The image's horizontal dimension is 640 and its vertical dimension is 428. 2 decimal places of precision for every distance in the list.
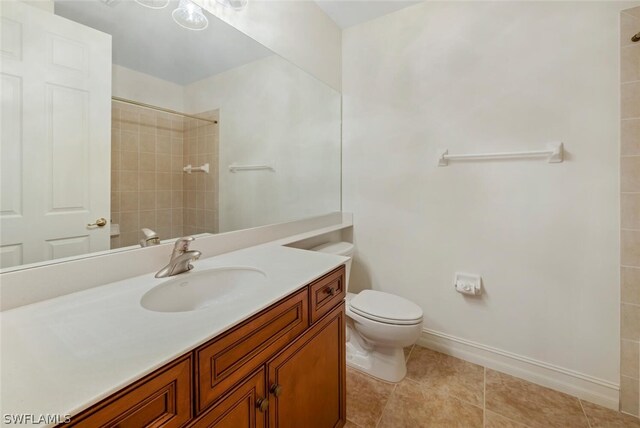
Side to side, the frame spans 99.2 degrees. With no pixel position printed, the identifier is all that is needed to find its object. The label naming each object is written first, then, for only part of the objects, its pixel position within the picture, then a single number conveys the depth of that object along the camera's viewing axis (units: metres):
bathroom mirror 0.75
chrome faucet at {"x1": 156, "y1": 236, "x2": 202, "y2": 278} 0.96
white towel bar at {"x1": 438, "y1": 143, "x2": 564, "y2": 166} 1.44
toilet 1.45
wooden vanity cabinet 0.49
